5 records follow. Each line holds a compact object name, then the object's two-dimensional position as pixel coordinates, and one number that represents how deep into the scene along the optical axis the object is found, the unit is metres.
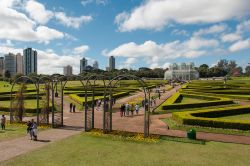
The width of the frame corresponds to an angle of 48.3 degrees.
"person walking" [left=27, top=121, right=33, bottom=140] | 20.59
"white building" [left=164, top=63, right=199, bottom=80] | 171.88
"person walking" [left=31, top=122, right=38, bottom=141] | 20.14
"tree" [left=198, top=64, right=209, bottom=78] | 185.46
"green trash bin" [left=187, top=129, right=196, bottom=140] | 20.45
